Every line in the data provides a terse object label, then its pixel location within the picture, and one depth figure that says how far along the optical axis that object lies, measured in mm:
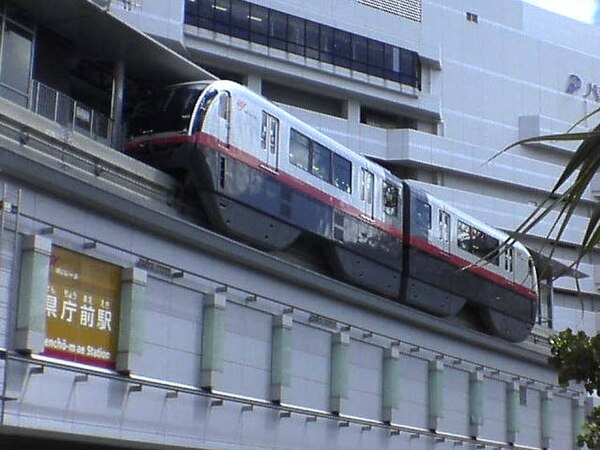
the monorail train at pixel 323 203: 19812
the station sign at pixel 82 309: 15633
